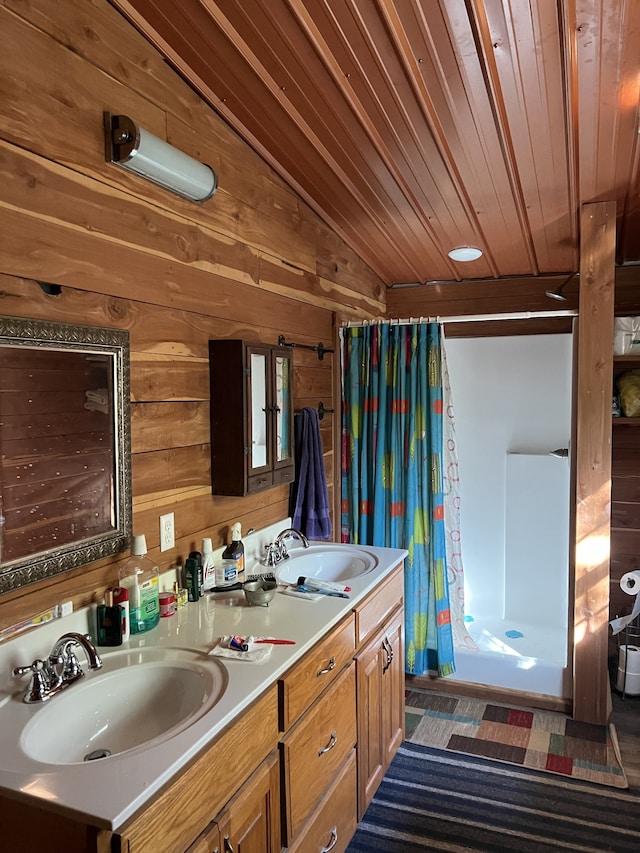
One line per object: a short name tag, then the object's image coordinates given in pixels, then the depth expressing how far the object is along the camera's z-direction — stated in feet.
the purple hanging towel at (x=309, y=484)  8.75
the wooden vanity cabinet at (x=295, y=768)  3.50
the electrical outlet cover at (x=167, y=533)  6.22
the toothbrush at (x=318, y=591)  6.56
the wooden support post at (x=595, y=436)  8.79
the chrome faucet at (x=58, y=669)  4.33
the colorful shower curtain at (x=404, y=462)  9.78
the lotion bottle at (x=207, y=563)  6.58
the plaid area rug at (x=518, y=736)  8.22
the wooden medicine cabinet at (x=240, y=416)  6.86
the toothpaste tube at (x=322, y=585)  6.73
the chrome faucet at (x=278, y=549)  7.77
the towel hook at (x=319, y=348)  8.75
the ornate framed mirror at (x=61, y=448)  4.52
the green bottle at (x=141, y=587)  5.46
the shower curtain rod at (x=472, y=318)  8.87
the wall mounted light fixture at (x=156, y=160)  5.38
